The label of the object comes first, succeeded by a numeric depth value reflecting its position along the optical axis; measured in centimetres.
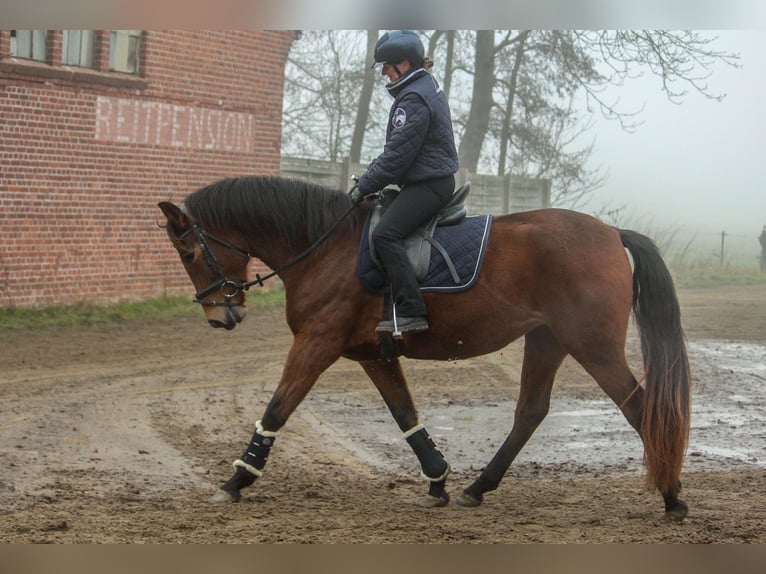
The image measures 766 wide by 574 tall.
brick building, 1405
